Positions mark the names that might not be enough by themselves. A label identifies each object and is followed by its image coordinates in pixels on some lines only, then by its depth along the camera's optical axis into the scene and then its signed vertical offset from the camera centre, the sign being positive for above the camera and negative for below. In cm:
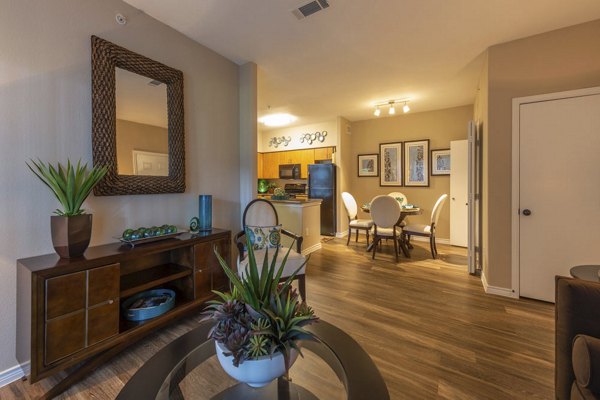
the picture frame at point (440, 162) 486 +72
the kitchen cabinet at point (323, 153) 580 +107
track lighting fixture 439 +171
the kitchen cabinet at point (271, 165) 667 +90
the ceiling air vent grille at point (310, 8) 203 +158
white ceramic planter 80 -55
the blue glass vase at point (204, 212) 250 -13
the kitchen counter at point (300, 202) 418 -5
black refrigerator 550 +20
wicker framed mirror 186 +67
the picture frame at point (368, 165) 560 +77
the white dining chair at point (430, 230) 390 -48
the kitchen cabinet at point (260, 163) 690 +98
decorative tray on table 188 -28
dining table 404 -26
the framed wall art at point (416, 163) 505 +74
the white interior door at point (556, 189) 231 +9
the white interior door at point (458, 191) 450 +14
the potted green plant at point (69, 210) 154 -7
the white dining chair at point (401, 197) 488 +4
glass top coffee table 83 -65
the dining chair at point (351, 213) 461 -27
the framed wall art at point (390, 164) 532 +75
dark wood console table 136 -64
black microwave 626 +71
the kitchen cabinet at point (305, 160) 606 +94
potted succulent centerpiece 80 -42
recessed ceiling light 541 +179
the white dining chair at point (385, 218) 383 -29
